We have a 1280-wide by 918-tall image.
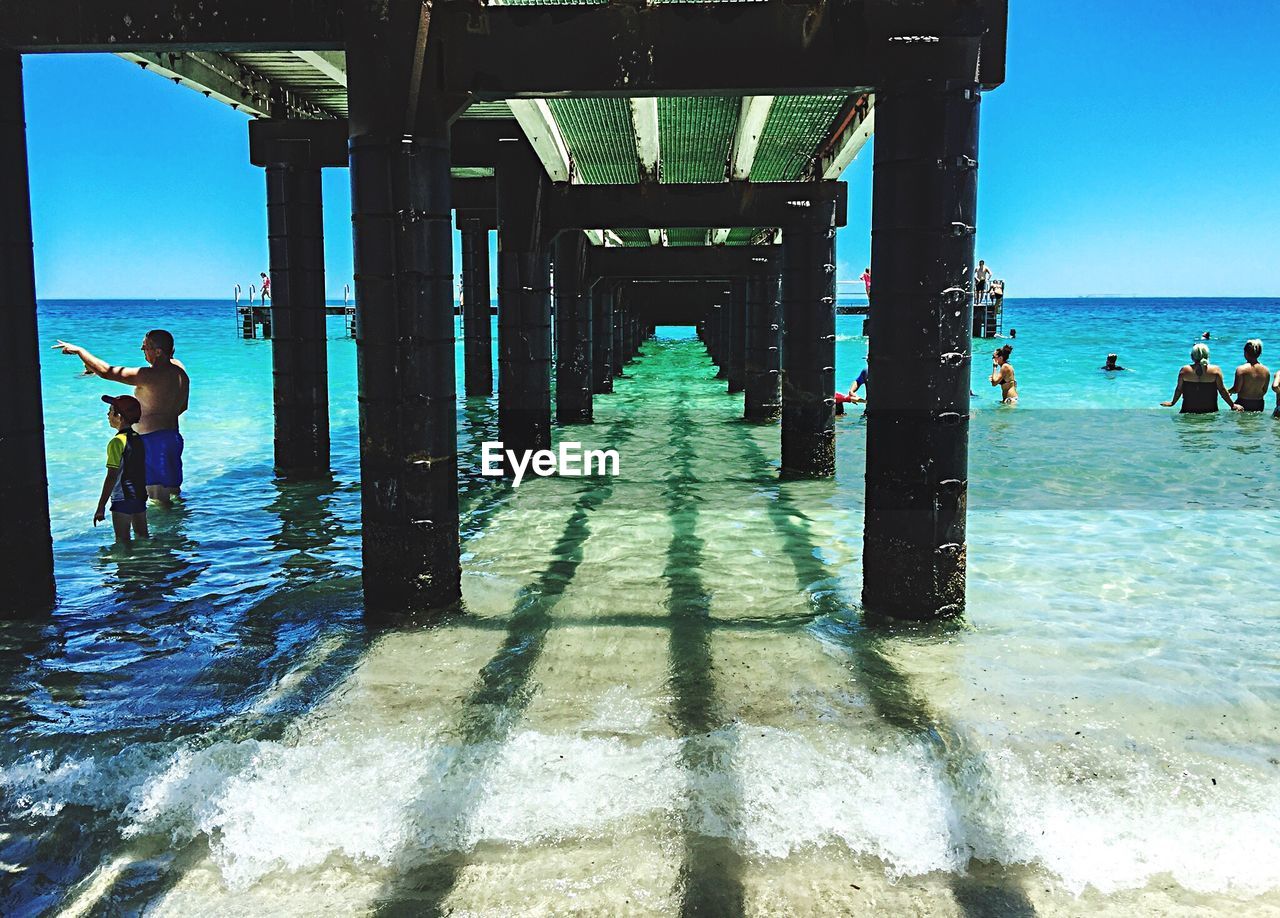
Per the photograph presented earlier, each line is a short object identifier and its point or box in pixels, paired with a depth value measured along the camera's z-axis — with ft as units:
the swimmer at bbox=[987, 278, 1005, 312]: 122.31
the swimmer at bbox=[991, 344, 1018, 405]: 77.10
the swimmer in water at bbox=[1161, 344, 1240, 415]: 64.23
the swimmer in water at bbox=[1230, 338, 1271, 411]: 64.23
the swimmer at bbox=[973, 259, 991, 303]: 127.32
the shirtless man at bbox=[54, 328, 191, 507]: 30.35
